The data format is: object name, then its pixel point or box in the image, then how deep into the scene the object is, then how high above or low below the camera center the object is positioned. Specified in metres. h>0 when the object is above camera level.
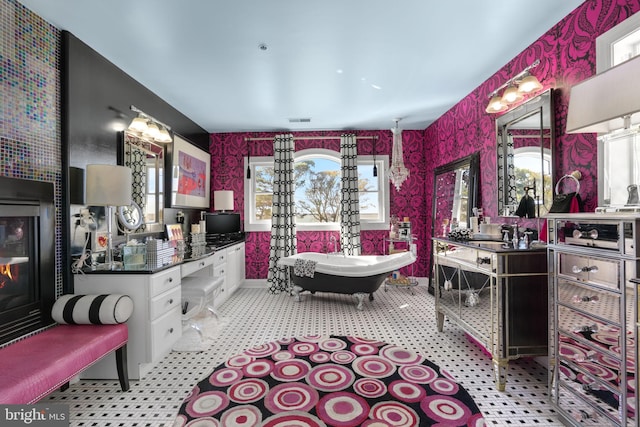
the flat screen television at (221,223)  4.57 -0.16
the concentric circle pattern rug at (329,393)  1.29 -0.94
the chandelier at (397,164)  4.16 +0.71
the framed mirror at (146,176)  3.02 +0.44
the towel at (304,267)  3.90 -0.75
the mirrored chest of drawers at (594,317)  1.34 -0.56
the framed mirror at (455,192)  3.54 +0.28
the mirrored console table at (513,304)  2.08 -0.68
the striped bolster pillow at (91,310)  2.01 -0.68
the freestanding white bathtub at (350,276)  3.72 -0.84
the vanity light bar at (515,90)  2.39 +1.07
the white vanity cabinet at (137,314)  2.22 -0.78
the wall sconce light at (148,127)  3.01 +0.95
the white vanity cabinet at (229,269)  3.76 -0.82
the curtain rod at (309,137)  4.93 +1.32
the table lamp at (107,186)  2.29 +0.23
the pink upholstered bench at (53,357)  1.38 -0.80
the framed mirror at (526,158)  2.34 +0.49
